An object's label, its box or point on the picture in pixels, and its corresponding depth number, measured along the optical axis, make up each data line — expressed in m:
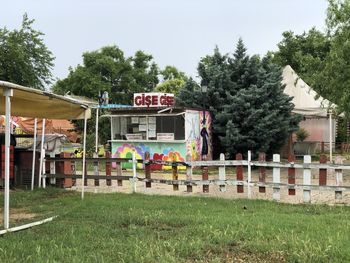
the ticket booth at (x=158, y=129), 18.95
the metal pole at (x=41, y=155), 14.33
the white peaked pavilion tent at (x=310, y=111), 23.98
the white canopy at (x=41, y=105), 8.81
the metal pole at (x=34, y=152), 13.99
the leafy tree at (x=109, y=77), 50.59
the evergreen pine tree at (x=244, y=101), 20.33
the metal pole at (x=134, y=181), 13.30
